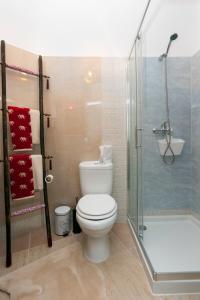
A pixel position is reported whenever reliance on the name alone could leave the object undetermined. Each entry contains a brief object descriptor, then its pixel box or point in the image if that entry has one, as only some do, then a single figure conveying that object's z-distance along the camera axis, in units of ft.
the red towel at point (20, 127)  5.44
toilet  4.71
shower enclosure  6.26
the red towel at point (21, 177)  5.53
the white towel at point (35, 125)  5.87
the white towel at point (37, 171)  5.90
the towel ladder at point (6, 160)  5.14
